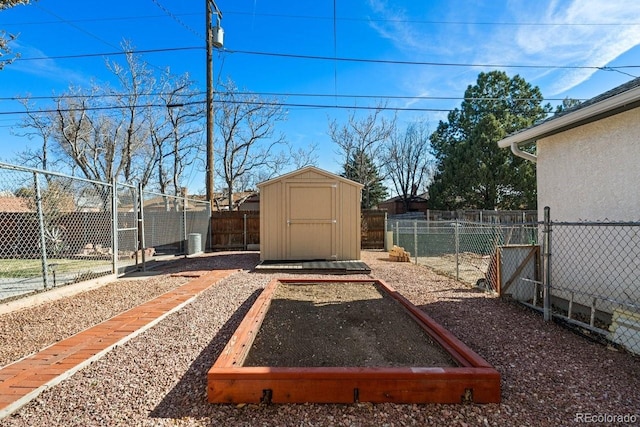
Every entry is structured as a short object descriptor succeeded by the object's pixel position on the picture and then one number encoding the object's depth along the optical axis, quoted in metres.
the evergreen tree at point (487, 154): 17.53
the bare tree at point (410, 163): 29.42
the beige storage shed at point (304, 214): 8.35
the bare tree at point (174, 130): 17.03
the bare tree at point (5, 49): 4.79
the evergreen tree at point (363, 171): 24.33
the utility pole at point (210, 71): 11.39
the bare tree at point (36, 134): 16.09
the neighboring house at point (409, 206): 27.55
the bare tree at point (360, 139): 24.12
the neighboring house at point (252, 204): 25.28
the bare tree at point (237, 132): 17.86
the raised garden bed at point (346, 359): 2.04
